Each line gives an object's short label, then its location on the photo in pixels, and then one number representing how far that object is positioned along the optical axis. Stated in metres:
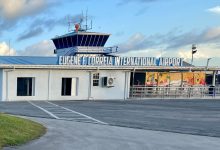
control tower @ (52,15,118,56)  37.73
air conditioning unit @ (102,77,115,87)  27.89
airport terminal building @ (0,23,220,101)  25.36
